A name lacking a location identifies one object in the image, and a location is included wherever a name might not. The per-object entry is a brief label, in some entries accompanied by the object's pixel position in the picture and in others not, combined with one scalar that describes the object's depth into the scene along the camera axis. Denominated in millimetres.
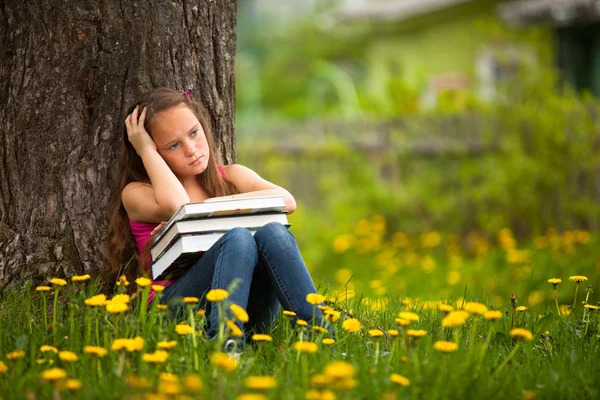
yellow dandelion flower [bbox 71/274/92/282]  5324
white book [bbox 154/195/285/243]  5623
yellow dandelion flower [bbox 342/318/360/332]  4935
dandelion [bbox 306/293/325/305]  5231
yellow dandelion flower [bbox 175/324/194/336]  4816
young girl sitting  5678
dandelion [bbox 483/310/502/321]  4623
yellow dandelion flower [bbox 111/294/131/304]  4781
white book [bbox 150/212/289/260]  5709
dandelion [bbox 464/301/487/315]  4616
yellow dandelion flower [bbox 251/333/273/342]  4819
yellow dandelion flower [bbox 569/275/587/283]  5714
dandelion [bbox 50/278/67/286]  5200
